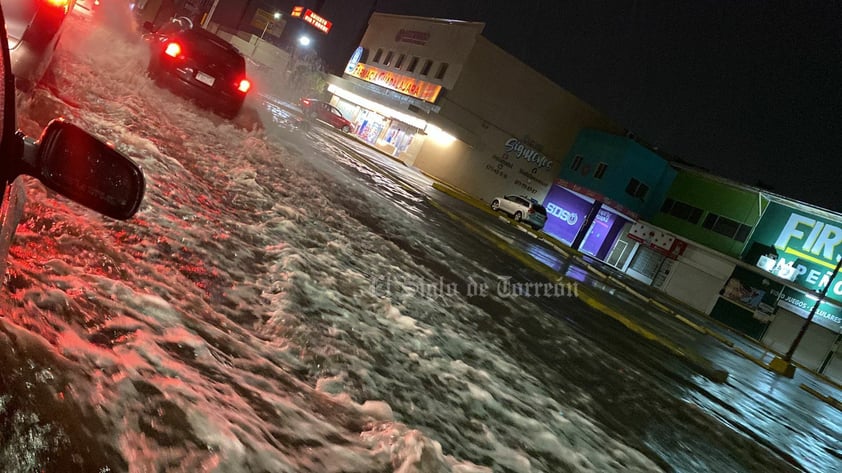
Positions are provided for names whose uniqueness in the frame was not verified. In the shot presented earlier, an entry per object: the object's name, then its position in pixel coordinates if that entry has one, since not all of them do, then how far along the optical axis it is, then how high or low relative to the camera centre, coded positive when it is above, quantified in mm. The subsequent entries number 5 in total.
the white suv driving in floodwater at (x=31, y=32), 4121 -307
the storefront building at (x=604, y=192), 37656 +6517
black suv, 9289 +168
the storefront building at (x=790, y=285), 27266 +4641
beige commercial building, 35594 +7241
